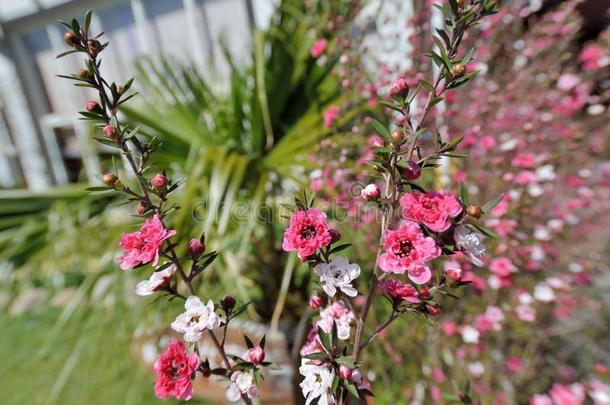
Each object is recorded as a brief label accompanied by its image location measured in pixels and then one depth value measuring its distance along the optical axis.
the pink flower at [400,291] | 0.16
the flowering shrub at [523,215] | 0.36
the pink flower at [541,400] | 0.32
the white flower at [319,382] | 0.16
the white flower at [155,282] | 0.17
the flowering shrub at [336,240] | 0.15
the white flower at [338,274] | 0.16
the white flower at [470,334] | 0.34
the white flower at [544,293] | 0.37
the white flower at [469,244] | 0.15
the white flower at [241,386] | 0.17
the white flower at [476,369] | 0.37
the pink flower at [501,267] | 0.34
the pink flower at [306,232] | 0.15
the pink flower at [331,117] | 0.35
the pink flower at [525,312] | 0.36
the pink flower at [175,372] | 0.16
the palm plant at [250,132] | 0.42
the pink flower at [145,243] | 0.16
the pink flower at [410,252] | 0.15
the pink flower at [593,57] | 0.41
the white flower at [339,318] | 0.18
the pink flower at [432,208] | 0.15
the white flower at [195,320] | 0.16
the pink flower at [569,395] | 0.32
